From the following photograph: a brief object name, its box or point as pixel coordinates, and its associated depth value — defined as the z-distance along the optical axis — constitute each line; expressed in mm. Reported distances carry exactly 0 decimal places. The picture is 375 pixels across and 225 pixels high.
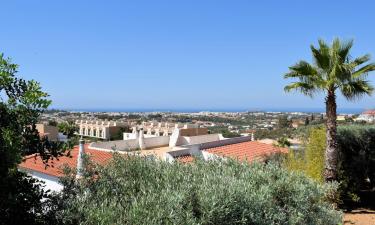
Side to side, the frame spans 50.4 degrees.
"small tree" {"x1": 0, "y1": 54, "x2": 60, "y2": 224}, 4375
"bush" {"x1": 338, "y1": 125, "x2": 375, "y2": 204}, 15562
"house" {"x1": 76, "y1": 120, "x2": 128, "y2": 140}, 64000
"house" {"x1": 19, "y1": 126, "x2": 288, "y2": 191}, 16766
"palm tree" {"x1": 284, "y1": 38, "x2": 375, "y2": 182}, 13156
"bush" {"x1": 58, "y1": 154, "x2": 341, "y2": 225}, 4312
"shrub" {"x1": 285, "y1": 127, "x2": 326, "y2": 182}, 14609
